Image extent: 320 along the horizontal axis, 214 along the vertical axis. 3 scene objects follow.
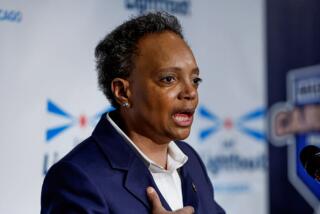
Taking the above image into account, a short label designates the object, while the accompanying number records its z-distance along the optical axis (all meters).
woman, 2.79
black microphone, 2.74
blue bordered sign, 4.02
